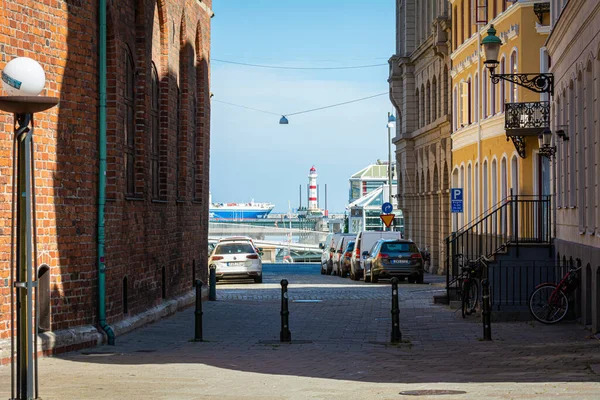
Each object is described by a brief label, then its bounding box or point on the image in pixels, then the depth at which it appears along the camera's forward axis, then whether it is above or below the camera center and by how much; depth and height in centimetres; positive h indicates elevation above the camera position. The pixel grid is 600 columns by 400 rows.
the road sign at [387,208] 5749 +172
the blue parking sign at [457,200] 4300 +153
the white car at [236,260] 4275 -40
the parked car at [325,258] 6020 -50
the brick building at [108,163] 1670 +130
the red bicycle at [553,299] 2206 -91
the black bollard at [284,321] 1905 -108
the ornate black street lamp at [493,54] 2584 +380
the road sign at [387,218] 5588 +123
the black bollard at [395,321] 1895 -108
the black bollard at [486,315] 1908 -101
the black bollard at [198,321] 1934 -108
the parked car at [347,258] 5226 -45
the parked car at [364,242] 4794 +18
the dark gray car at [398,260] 4281 -43
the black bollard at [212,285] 3080 -90
